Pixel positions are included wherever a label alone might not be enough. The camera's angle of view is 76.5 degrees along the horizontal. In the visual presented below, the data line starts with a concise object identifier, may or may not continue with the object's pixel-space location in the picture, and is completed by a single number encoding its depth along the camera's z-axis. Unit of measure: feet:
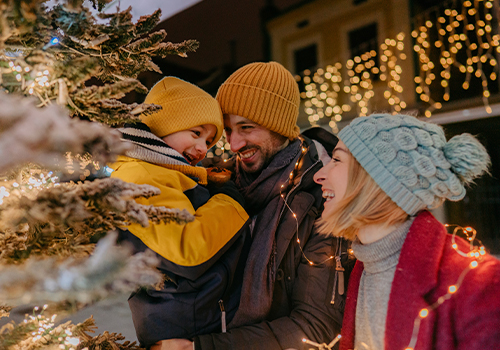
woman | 3.39
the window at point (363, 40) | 25.11
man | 4.78
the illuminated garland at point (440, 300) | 3.44
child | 3.94
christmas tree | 1.69
